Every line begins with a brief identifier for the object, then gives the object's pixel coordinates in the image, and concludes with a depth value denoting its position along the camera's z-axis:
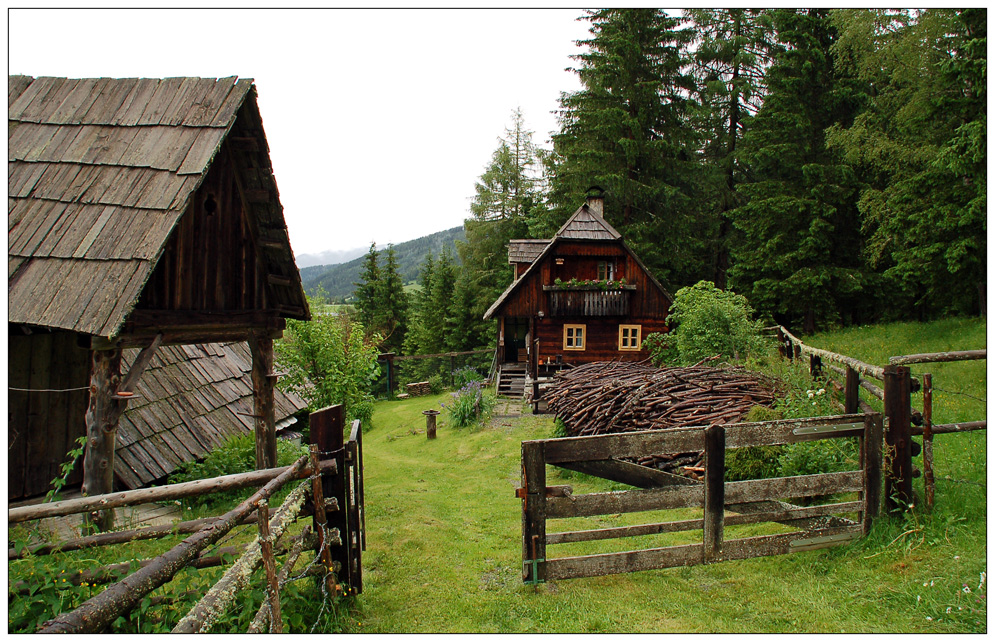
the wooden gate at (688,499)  4.70
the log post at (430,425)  15.20
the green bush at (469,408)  15.74
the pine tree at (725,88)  26.80
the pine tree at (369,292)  41.22
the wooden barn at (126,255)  6.05
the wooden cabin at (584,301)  21.75
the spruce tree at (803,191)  22.11
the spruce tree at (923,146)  11.07
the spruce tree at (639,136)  25.36
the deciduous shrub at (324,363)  13.55
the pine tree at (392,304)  41.10
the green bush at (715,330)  13.90
